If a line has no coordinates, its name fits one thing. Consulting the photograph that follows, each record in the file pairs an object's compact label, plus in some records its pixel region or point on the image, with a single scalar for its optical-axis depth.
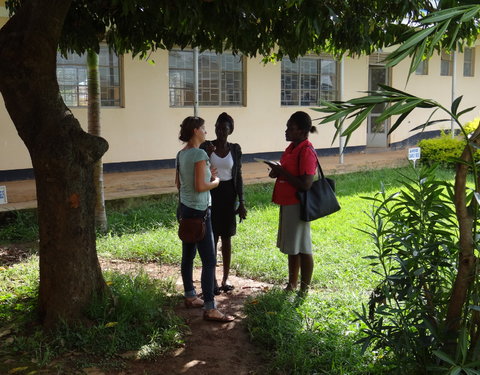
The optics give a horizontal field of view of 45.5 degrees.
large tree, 4.09
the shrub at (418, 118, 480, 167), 13.53
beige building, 11.24
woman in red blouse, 4.93
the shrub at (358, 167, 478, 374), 3.22
